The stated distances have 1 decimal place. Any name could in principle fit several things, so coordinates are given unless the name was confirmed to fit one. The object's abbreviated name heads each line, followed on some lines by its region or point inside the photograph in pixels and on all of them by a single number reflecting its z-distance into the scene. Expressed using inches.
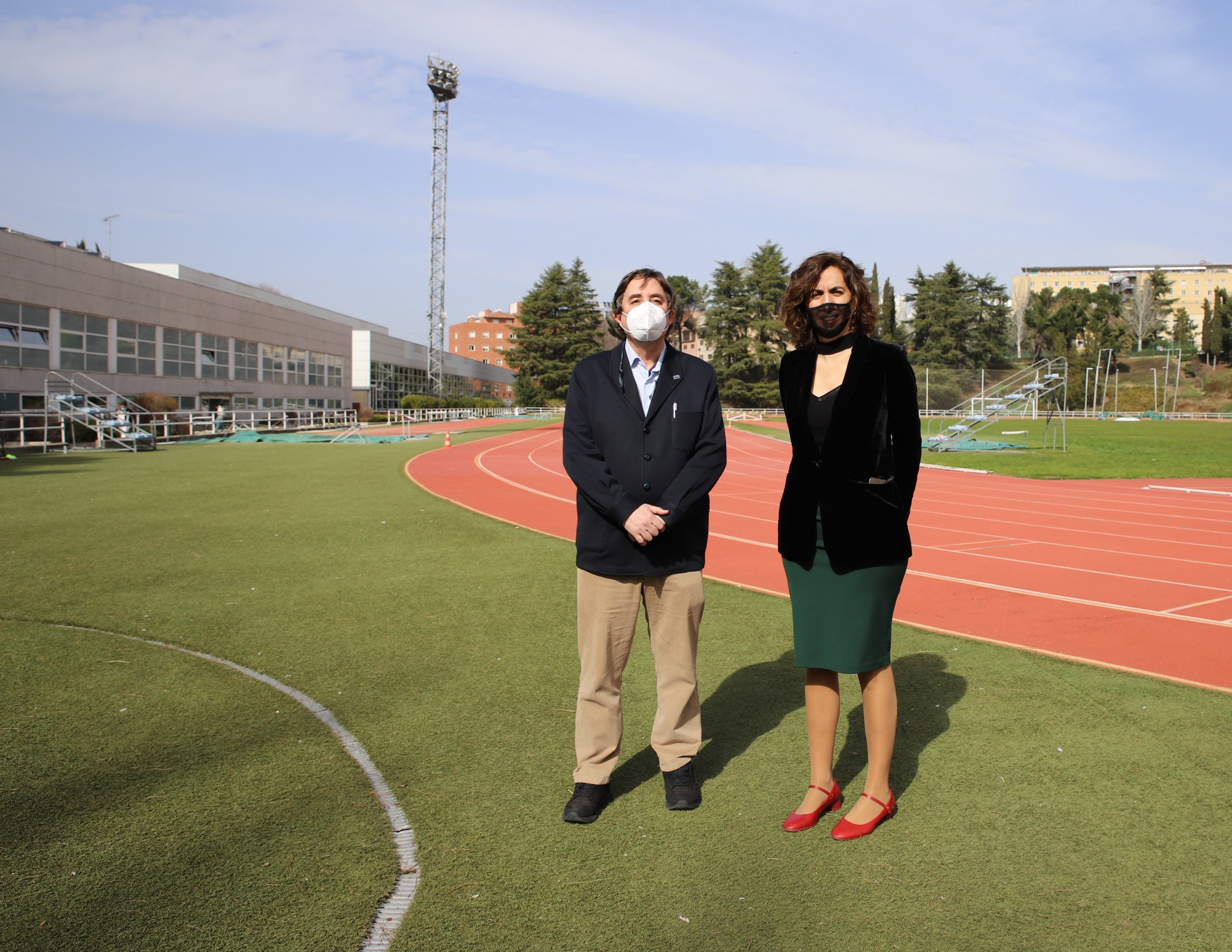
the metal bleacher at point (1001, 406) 1211.2
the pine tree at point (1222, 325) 4217.5
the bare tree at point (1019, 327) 4783.5
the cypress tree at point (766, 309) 3440.0
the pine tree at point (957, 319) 3607.3
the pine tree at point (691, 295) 4414.4
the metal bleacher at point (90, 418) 1023.6
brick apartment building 5378.9
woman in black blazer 126.6
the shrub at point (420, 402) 2503.7
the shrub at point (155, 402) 1296.8
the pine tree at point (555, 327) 3580.2
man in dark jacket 136.7
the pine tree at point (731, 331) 3415.4
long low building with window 1117.1
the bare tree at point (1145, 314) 4744.1
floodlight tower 2886.3
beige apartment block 6033.5
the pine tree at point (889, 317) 3804.1
